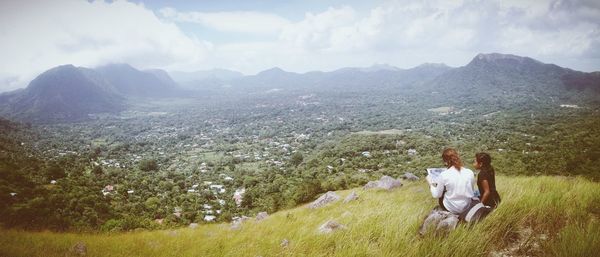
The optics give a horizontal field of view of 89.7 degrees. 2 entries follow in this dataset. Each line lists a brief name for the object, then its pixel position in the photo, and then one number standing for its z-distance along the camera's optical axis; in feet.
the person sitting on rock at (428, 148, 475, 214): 14.52
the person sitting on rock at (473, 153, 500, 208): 15.05
